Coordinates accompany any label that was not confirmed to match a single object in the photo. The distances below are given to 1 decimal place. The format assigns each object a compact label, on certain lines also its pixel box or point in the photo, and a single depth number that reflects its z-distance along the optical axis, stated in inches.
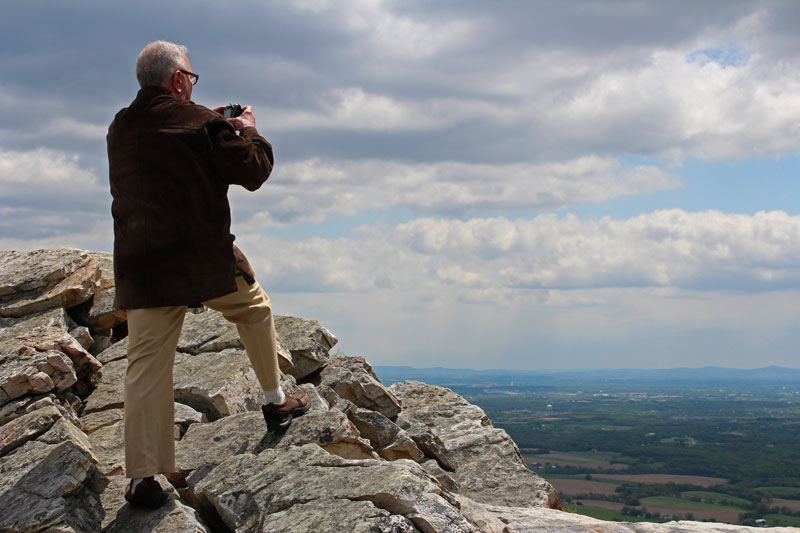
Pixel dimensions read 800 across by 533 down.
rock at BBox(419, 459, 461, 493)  433.1
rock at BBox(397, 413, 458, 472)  465.7
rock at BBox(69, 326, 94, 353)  430.6
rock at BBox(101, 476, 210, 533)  259.9
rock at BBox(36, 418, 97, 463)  309.4
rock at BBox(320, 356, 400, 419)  499.5
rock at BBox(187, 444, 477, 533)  237.8
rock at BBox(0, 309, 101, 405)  358.6
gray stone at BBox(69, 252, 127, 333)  462.6
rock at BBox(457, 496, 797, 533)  307.5
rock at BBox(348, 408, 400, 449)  427.5
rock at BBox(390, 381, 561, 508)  471.8
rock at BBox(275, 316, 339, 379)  491.5
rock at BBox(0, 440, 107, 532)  259.1
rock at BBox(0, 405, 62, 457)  314.3
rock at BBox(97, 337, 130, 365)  448.1
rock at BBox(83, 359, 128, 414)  401.1
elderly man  267.6
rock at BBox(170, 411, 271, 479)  324.5
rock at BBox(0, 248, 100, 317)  433.1
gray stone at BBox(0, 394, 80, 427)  348.2
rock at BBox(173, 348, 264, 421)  400.8
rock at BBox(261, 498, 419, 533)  229.5
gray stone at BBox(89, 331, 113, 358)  461.4
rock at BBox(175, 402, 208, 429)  374.6
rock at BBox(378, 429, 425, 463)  427.5
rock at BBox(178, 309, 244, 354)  469.1
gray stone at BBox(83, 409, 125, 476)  328.2
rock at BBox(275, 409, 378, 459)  321.7
